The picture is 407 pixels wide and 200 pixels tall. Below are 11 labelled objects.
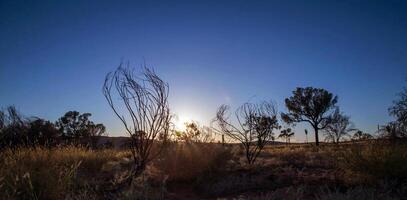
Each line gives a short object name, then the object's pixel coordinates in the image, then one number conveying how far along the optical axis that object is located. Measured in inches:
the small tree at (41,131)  817.2
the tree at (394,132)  337.8
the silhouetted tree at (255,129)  600.7
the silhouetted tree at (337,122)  1435.8
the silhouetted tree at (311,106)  1525.6
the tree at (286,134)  2262.3
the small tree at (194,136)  497.4
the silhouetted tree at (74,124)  1552.0
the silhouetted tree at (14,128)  540.2
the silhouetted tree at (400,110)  636.9
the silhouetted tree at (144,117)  397.1
